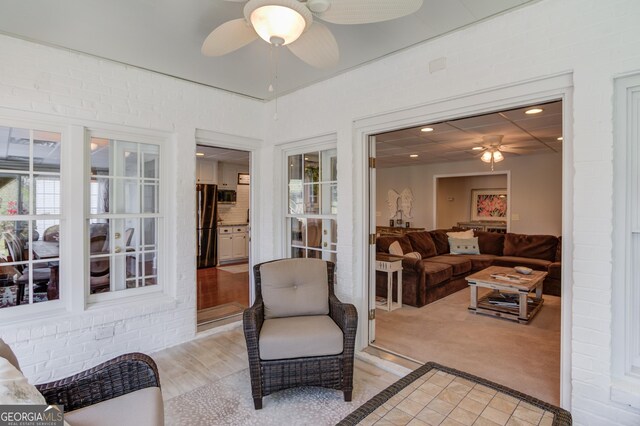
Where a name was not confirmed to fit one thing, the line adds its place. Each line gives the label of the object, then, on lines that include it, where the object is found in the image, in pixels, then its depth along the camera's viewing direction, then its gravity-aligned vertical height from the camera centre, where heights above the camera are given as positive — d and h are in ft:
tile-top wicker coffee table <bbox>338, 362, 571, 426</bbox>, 4.50 -2.82
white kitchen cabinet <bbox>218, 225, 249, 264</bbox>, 24.73 -2.44
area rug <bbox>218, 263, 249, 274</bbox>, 22.44 -4.03
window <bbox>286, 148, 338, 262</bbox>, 11.61 +0.29
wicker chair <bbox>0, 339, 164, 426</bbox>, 4.68 -2.90
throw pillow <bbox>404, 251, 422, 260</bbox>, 15.67 -2.09
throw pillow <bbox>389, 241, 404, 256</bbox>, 16.73 -1.89
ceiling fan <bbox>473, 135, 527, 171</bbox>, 17.15 +3.71
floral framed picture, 29.90 +0.75
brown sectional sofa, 15.02 -2.67
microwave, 25.29 +1.22
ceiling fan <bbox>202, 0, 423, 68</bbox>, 4.96 +3.14
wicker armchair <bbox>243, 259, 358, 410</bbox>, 7.41 -3.18
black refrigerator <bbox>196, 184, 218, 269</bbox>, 23.40 -0.91
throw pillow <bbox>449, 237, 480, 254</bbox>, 20.89 -2.10
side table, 14.17 -2.52
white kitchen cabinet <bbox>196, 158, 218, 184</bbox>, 23.47 +2.94
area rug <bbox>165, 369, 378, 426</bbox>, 7.02 -4.42
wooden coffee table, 13.02 -3.69
